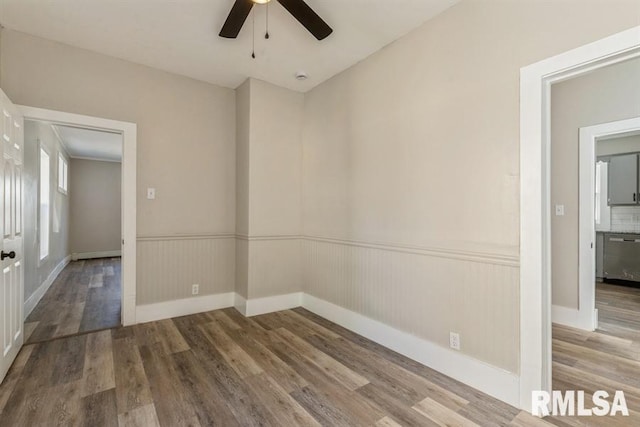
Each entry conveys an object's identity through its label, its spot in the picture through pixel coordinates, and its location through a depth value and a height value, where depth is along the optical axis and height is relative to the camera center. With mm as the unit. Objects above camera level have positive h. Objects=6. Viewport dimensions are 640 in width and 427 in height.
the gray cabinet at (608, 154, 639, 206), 4902 +574
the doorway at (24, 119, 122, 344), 3424 -347
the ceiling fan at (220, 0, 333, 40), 1919 +1327
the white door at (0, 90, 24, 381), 2053 -162
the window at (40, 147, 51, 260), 4617 +177
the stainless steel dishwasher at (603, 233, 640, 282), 4738 -673
